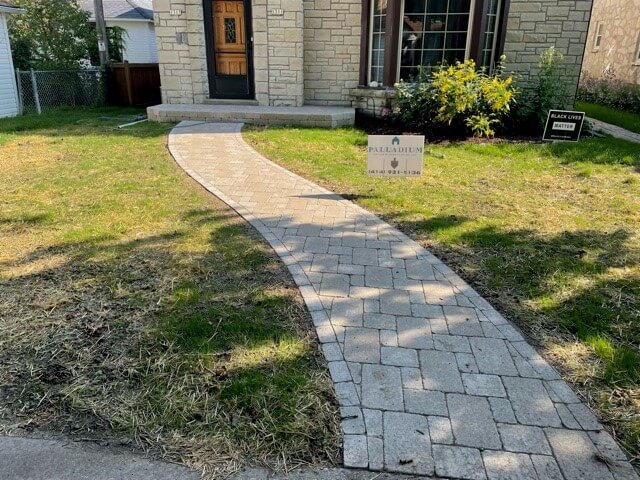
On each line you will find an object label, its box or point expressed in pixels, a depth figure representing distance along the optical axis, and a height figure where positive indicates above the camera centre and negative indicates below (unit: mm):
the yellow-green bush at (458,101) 8406 -590
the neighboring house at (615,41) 15039 +823
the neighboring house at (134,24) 22766 +1676
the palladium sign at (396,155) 5426 -933
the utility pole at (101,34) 13584 +721
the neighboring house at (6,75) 12094 -334
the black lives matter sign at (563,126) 7620 -865
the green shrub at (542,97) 9180 -543
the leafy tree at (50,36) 13594 +677
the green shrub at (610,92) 13797 -714
